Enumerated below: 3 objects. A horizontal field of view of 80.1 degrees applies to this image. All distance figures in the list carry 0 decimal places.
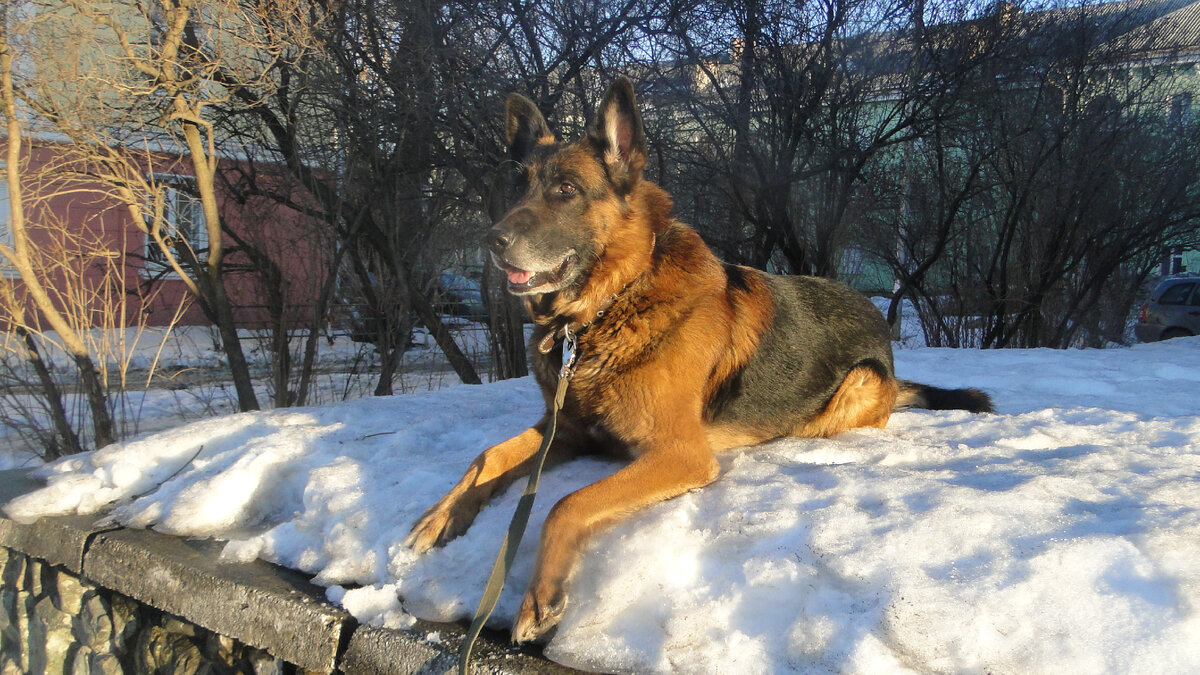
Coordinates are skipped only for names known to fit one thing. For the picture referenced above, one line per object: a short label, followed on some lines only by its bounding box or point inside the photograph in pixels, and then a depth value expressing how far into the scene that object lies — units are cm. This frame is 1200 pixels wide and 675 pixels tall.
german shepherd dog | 268
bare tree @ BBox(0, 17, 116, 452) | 477
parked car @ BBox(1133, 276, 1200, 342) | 1391
